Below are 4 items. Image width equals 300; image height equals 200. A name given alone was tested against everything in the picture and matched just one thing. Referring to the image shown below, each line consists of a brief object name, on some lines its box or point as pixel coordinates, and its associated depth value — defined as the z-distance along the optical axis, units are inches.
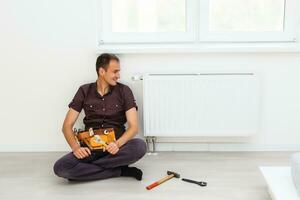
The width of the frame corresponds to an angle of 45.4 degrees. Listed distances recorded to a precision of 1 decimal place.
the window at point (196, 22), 109.4
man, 90.7
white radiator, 104.3
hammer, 86.7
